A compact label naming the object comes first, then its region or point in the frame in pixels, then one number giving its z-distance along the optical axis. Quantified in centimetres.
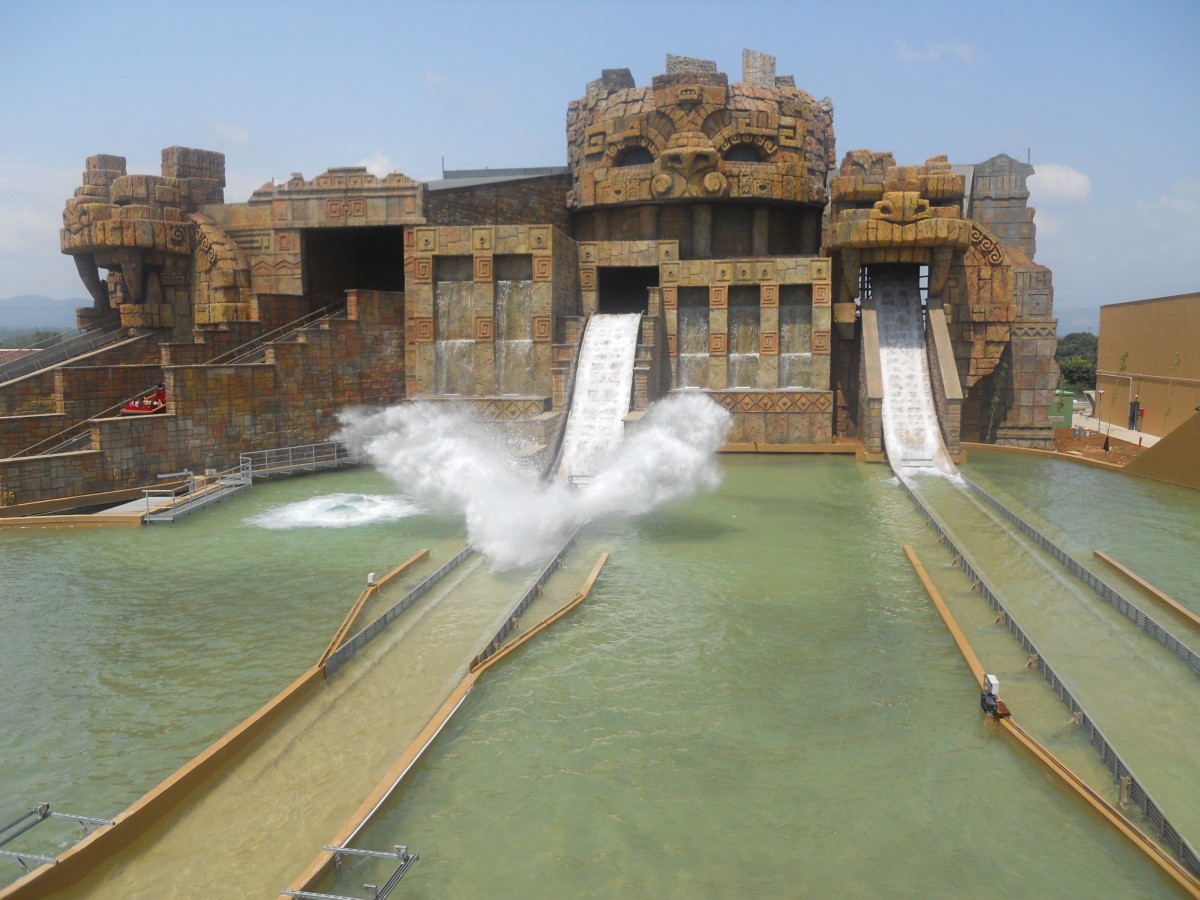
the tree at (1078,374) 5119
